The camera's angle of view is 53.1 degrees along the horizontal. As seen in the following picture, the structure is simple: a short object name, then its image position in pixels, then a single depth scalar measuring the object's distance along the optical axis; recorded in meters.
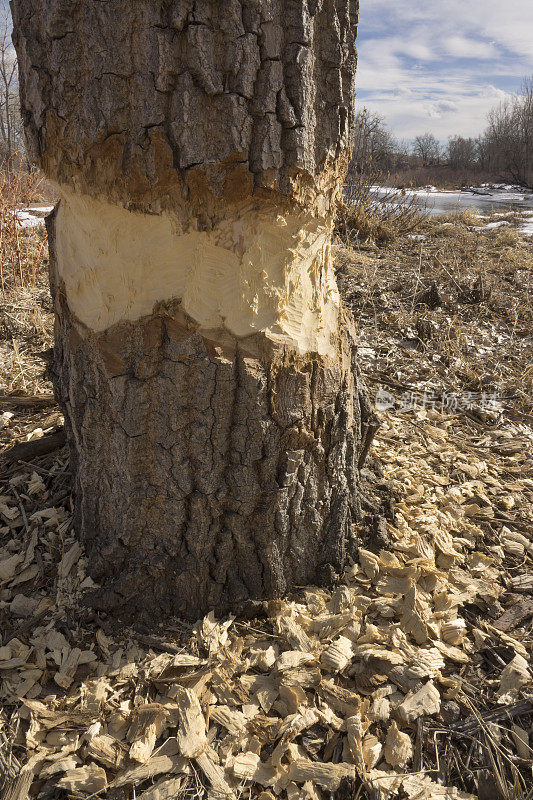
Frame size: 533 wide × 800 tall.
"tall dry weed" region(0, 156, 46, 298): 4.25
